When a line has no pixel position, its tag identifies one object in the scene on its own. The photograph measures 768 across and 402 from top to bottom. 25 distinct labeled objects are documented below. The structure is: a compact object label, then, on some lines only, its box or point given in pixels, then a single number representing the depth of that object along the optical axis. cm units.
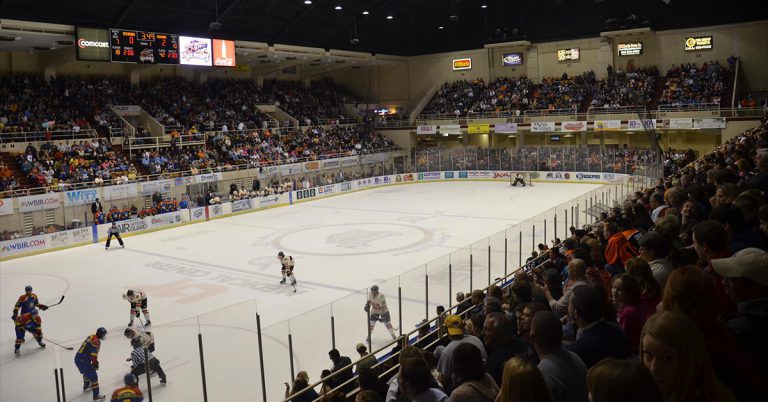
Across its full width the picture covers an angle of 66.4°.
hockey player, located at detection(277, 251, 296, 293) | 1808
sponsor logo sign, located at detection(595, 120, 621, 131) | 4453
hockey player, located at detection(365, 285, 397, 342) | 1134
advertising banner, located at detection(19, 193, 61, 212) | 2703
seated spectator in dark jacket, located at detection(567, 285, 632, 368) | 393
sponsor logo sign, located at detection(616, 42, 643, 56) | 4909
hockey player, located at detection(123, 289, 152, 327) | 1452
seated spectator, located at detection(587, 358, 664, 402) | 218
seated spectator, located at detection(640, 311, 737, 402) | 237
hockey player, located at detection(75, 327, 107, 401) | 768
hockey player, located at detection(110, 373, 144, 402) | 755
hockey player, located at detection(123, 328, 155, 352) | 859
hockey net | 4347
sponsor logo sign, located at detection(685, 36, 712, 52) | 4625
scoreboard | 3331
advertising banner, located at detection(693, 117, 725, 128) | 3956
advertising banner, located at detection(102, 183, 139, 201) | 3023
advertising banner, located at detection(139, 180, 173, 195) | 3206
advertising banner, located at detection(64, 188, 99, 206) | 2853
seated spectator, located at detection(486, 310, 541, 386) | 473
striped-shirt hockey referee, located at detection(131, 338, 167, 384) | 801
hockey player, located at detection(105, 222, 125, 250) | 2587
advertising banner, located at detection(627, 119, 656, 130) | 4237
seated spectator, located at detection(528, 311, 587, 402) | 343
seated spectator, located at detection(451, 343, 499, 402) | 380
